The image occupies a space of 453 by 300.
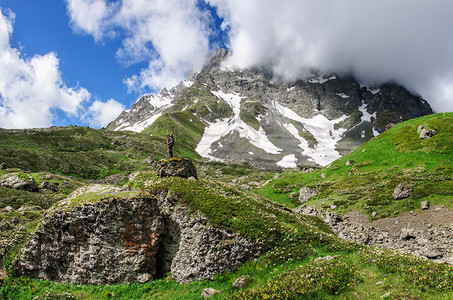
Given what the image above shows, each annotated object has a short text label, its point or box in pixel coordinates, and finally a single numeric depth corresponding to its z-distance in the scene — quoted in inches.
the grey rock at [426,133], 1674.5
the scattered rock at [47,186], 2076.8
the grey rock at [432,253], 805.2
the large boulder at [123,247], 568.4
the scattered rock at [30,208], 1397.3
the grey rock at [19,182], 1880.7
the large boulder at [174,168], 866.8
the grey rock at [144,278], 566.4
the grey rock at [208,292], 470.4
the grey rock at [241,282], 475.5
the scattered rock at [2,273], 562.4
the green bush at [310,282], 370.6
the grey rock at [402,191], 1174.3
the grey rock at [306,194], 1733.3
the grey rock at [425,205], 1034.1
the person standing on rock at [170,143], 981.0
